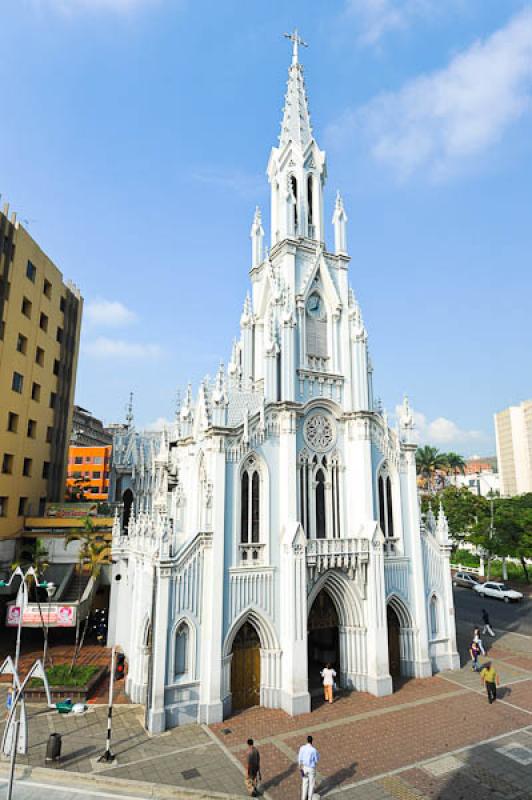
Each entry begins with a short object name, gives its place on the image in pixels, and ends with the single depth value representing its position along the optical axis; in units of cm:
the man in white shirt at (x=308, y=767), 1238
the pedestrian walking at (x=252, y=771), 1293
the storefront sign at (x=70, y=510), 3409
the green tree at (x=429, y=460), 7619
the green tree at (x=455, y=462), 7942
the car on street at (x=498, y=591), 4047
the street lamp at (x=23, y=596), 1567
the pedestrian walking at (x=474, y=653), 2353
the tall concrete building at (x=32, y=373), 3288
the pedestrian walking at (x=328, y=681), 1974
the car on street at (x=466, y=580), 4684
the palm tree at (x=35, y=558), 2746
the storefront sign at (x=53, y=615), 2464
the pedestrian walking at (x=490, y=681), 1924
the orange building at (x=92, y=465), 8538
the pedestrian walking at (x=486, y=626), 2912
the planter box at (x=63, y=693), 2003
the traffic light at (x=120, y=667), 2305
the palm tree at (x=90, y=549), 2512
